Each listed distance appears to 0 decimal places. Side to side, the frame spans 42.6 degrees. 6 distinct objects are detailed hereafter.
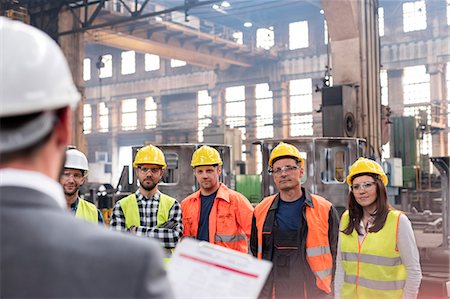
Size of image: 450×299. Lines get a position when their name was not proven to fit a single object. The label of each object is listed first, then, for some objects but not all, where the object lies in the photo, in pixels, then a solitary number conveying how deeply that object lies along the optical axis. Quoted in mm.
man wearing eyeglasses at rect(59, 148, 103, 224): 4484
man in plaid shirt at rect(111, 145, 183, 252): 4508
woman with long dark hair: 3541
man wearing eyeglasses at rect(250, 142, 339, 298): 4023
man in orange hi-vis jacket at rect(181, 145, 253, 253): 4992
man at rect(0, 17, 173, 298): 980
